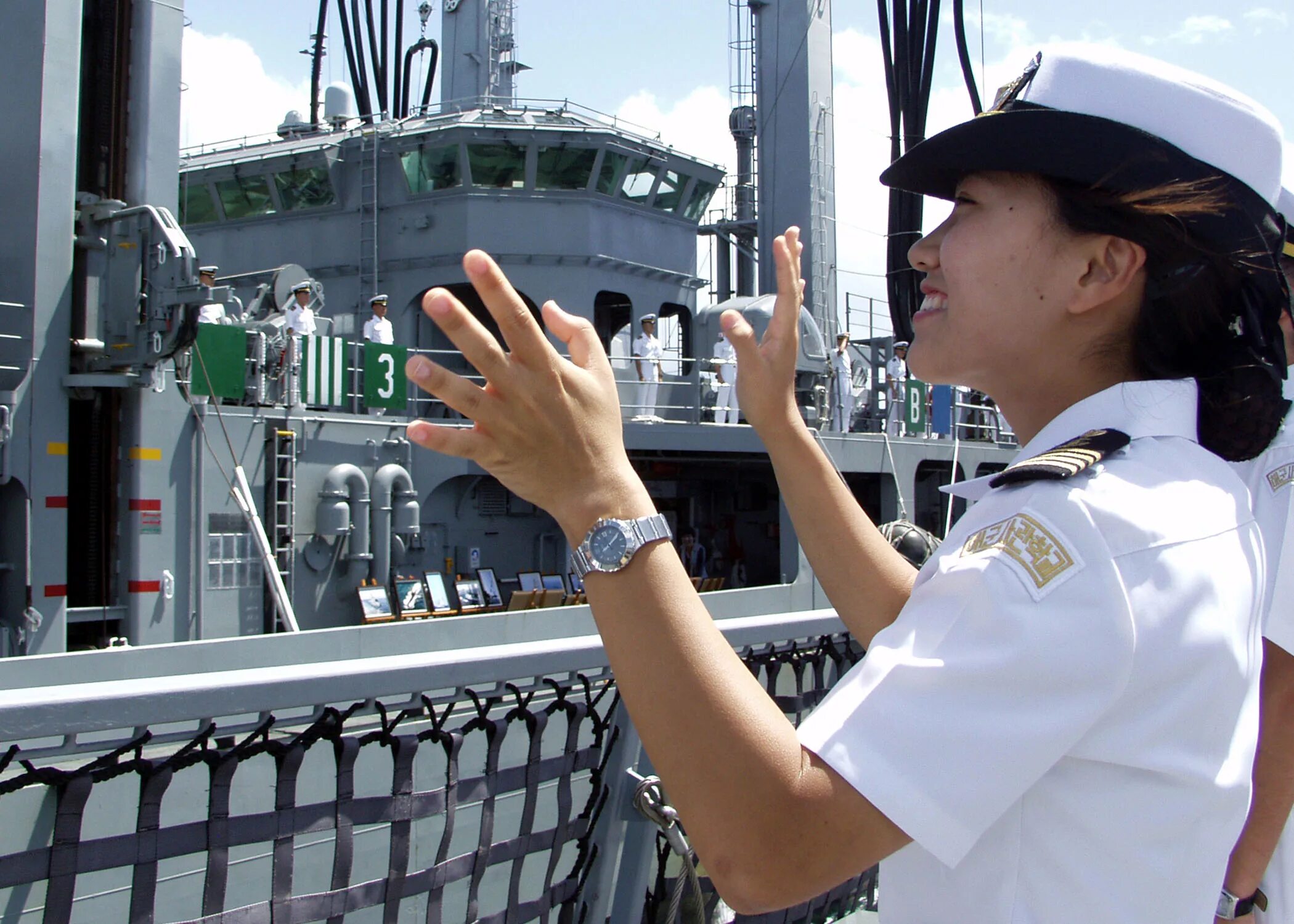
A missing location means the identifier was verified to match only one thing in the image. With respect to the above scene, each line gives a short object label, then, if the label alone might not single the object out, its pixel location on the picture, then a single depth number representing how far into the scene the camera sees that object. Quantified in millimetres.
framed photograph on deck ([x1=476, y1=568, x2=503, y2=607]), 10070
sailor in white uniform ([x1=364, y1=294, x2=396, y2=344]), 11219
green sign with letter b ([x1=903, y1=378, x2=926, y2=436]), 13203
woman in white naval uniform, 792
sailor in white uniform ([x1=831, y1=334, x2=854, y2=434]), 12602
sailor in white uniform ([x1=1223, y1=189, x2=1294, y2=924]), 1427
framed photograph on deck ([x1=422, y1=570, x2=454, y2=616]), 9383
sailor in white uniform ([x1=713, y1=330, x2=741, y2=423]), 11477
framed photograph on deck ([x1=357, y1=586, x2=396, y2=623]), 8625
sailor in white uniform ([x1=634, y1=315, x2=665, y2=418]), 12094
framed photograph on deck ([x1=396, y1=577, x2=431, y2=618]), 9258
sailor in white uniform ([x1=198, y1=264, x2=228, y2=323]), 9459
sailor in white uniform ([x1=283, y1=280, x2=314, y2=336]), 10273
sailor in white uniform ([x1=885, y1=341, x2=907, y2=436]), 13117
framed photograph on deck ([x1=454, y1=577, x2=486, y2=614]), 9648
